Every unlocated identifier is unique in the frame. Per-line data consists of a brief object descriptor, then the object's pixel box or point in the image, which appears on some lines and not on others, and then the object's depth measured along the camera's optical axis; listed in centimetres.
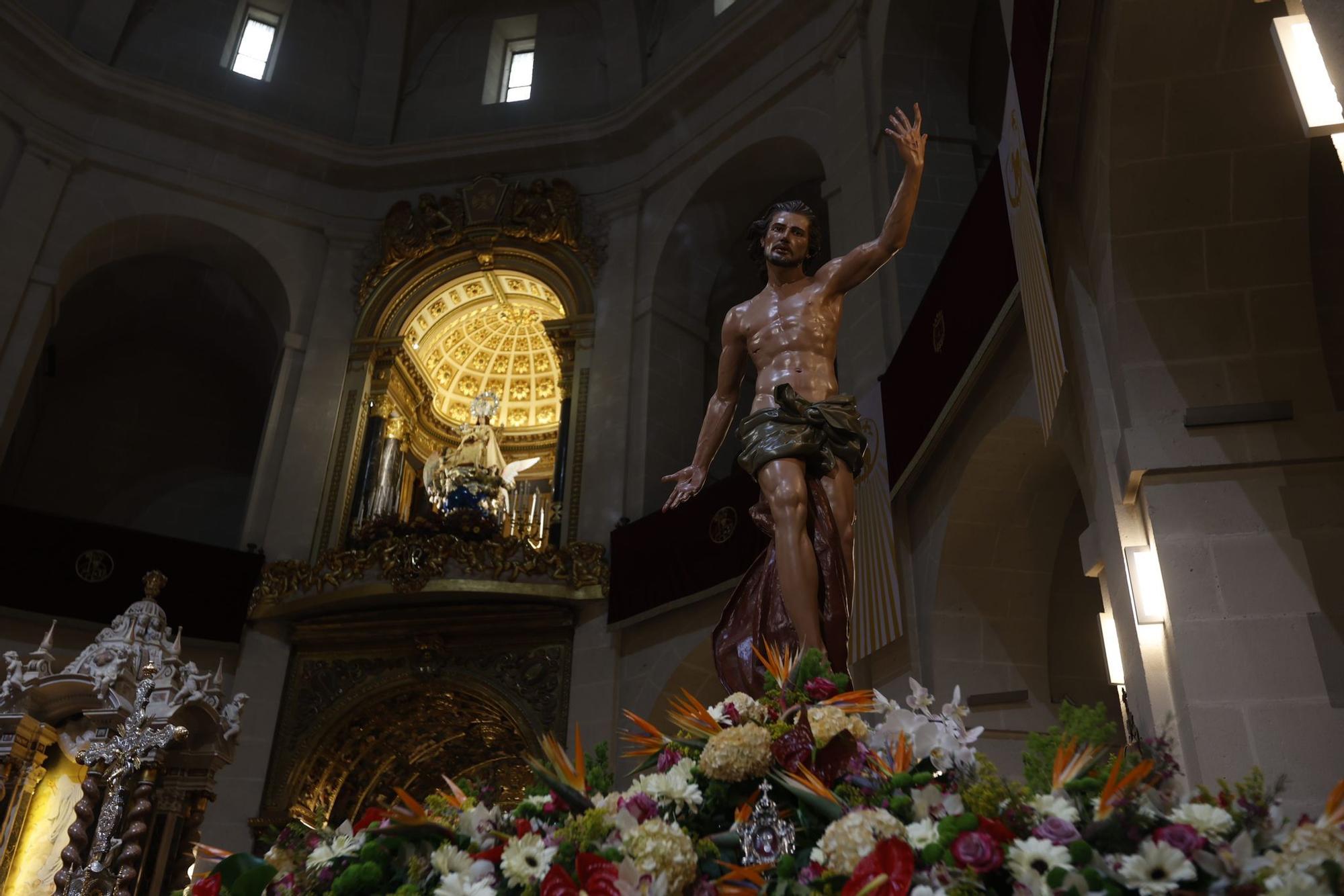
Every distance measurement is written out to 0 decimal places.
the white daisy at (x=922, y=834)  175
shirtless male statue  357
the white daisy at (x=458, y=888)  188
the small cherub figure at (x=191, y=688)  698
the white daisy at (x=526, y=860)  191
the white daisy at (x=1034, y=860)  159
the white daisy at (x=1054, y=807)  170
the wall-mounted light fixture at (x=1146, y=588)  442
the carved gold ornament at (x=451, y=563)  1080
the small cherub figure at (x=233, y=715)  720
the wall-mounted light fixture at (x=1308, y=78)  282
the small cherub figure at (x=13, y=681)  698
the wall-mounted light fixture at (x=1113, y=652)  513
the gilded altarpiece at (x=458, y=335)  1224
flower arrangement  159
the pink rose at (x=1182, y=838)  157
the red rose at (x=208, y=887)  204
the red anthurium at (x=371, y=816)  216
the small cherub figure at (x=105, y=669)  716
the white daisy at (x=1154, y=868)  154
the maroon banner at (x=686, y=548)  934
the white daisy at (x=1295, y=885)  136
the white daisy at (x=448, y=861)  199
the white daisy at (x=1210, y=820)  161
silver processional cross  616
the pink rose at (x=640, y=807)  201
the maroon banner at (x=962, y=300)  512
